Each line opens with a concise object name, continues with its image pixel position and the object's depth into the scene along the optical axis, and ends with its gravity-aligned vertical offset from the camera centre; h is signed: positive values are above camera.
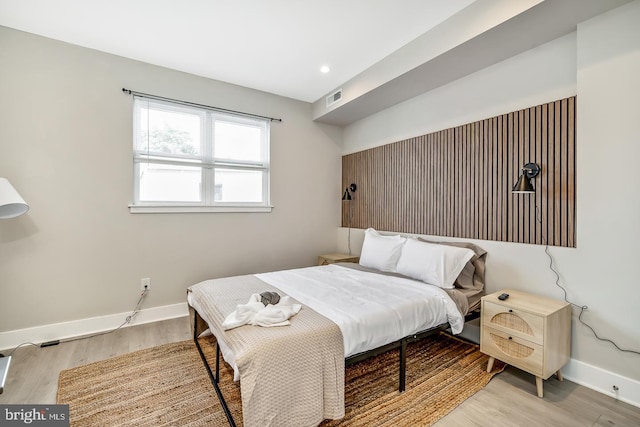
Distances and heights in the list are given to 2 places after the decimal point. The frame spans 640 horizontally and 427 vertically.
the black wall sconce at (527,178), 2.14 +0.27
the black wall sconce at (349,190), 4.04 +0.32
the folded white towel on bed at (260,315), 1.64 -0.63
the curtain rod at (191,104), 2.98 +1.27
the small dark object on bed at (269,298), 1.92 -0.60
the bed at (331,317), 1.40 -0.68
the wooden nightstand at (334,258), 3.85 -0.65
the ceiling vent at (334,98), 3.62 +1.50
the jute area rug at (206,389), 1.69 -1.24
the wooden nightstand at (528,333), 1.87 -0.85
